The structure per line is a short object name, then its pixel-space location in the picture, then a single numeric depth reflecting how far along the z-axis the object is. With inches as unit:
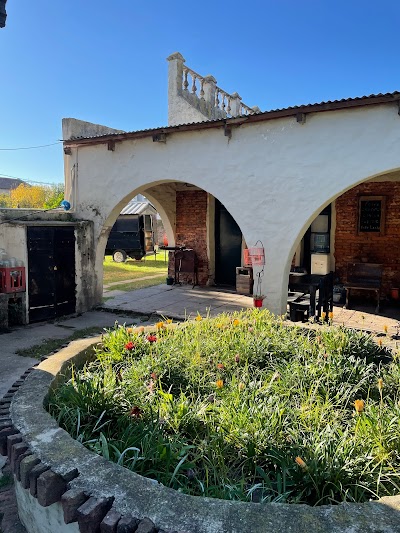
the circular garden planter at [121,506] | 62.2
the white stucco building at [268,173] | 242.2
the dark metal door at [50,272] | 311.1
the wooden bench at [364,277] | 336.0
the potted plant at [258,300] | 279.1
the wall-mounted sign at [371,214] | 362.3
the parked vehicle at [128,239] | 789.2
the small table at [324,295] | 254.1
